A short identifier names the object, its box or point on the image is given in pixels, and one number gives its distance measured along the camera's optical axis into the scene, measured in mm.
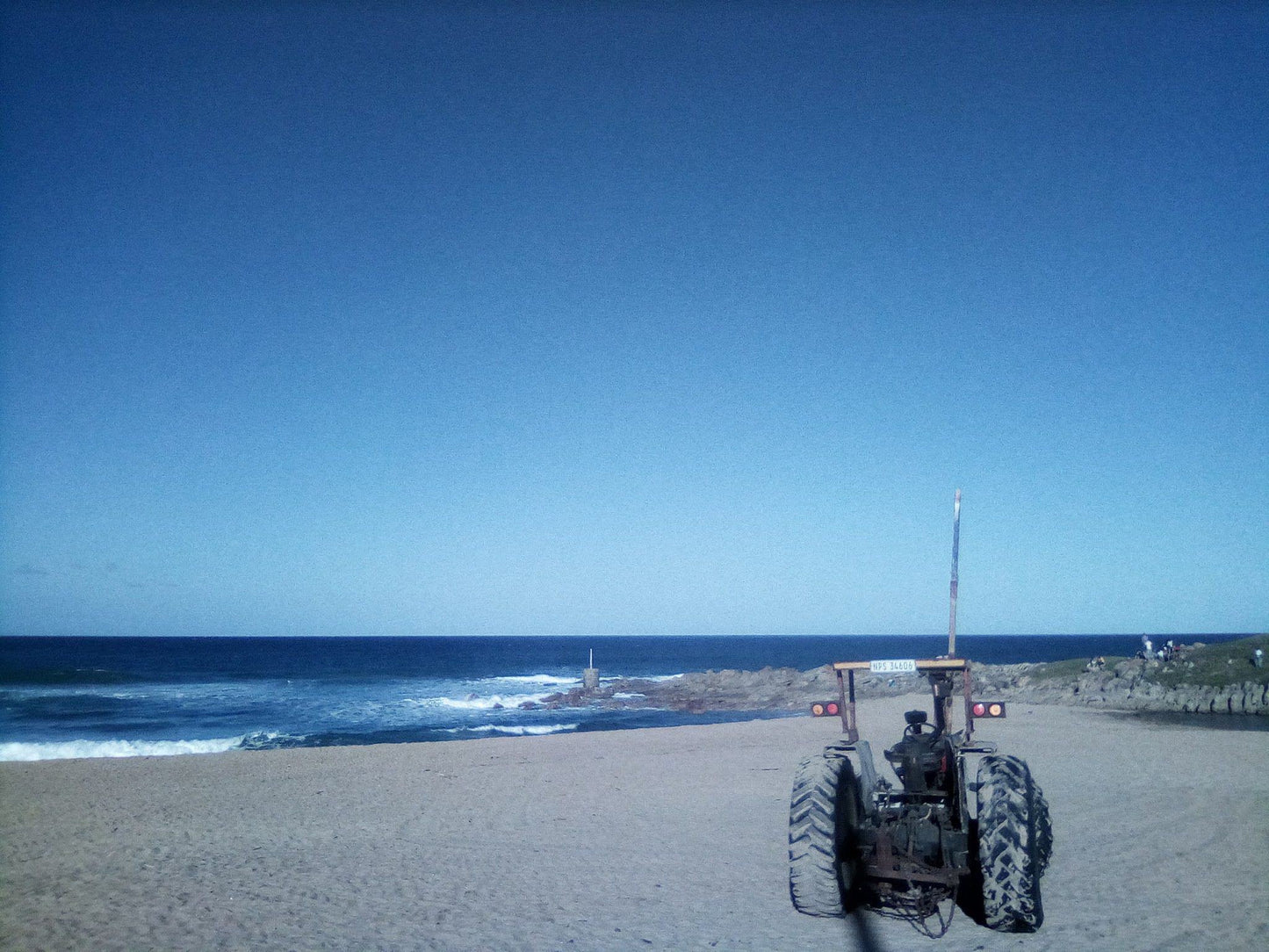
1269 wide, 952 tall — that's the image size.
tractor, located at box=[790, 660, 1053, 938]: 6570
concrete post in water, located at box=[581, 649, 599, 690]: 48878
